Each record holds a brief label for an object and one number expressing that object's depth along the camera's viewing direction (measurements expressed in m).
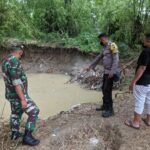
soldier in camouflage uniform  2.24
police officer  2.84
